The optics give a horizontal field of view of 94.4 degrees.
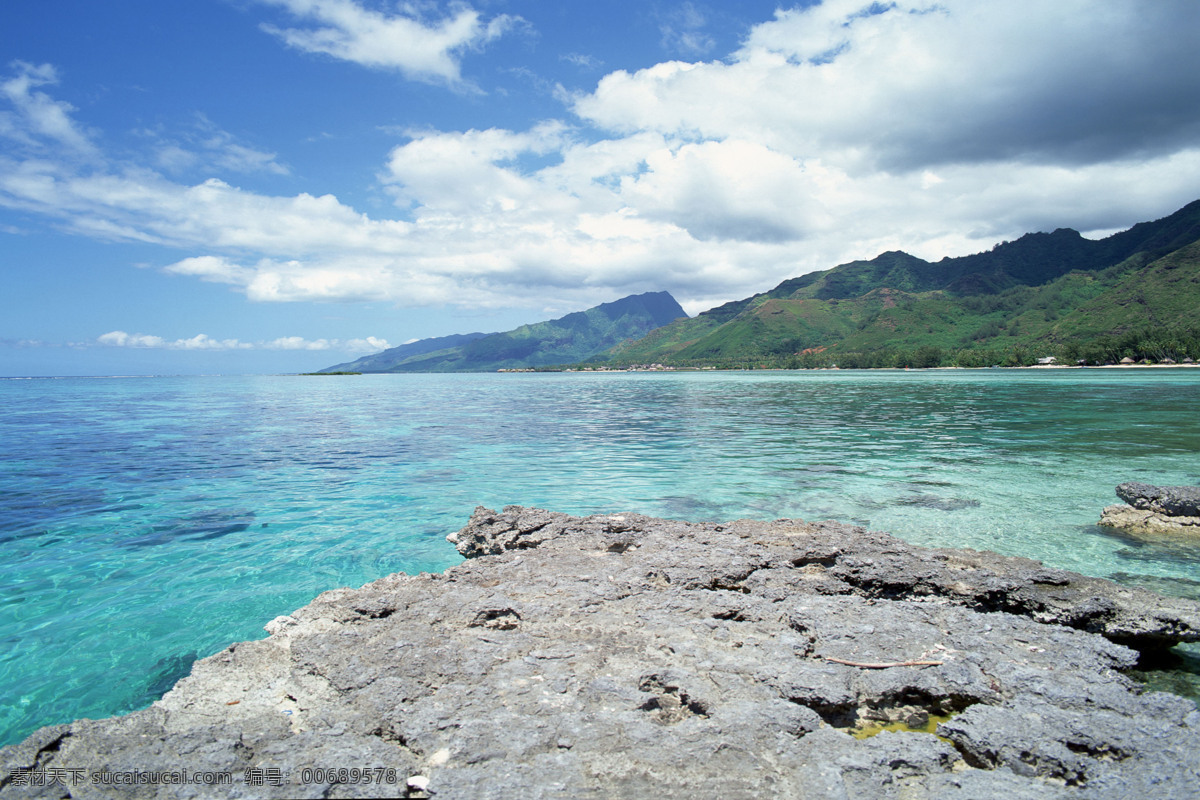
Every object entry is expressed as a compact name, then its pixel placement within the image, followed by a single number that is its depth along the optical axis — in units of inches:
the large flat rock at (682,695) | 156.3
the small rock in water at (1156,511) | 446.6
